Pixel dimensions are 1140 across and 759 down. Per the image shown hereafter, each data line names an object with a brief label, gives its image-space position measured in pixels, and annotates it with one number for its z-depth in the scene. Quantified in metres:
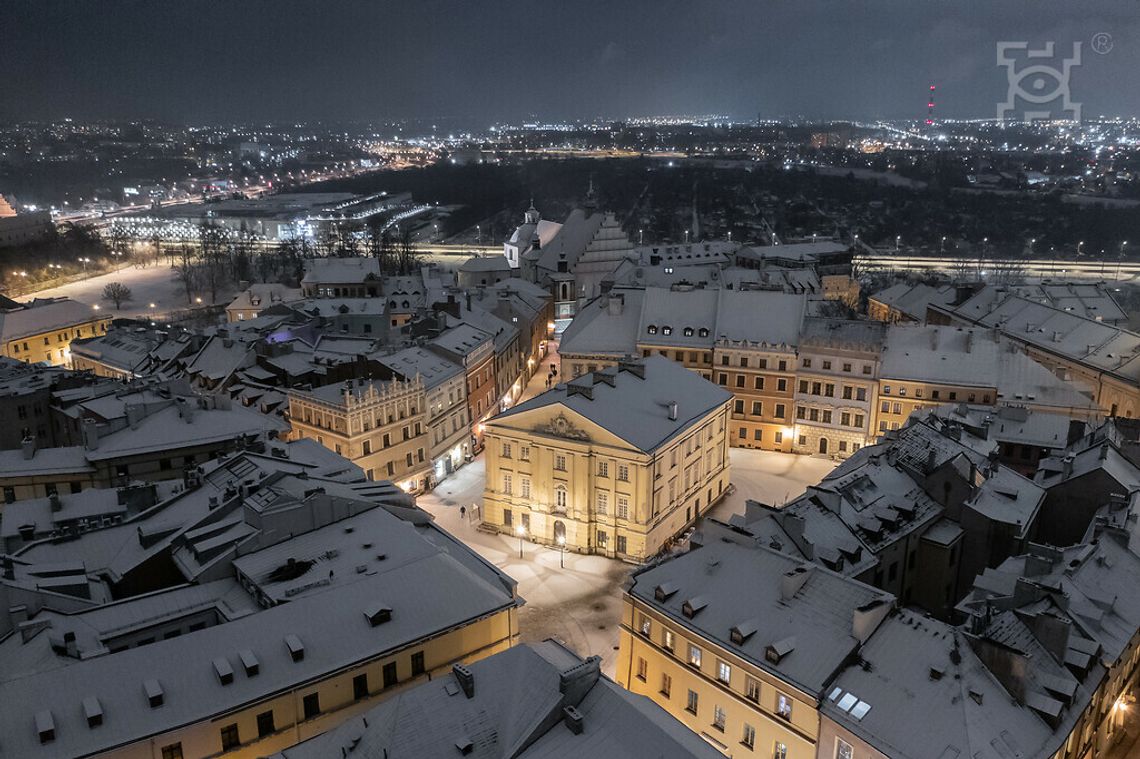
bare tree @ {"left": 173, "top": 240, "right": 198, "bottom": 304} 159.62
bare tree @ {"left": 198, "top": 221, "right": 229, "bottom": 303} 164.00
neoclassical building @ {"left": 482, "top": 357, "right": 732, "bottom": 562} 62.19
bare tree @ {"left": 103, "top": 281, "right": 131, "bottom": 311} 149.75
